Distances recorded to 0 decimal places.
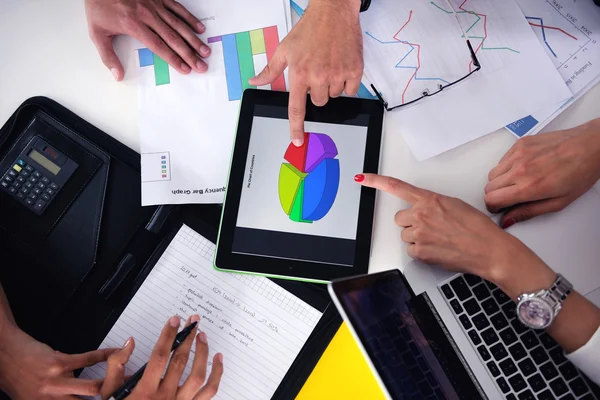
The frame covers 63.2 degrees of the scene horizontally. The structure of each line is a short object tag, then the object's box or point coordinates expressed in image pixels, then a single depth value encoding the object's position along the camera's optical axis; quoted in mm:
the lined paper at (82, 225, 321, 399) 928
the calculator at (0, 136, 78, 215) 978
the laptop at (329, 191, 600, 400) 753
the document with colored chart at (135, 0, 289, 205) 982
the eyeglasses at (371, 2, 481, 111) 964
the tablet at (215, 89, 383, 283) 915
